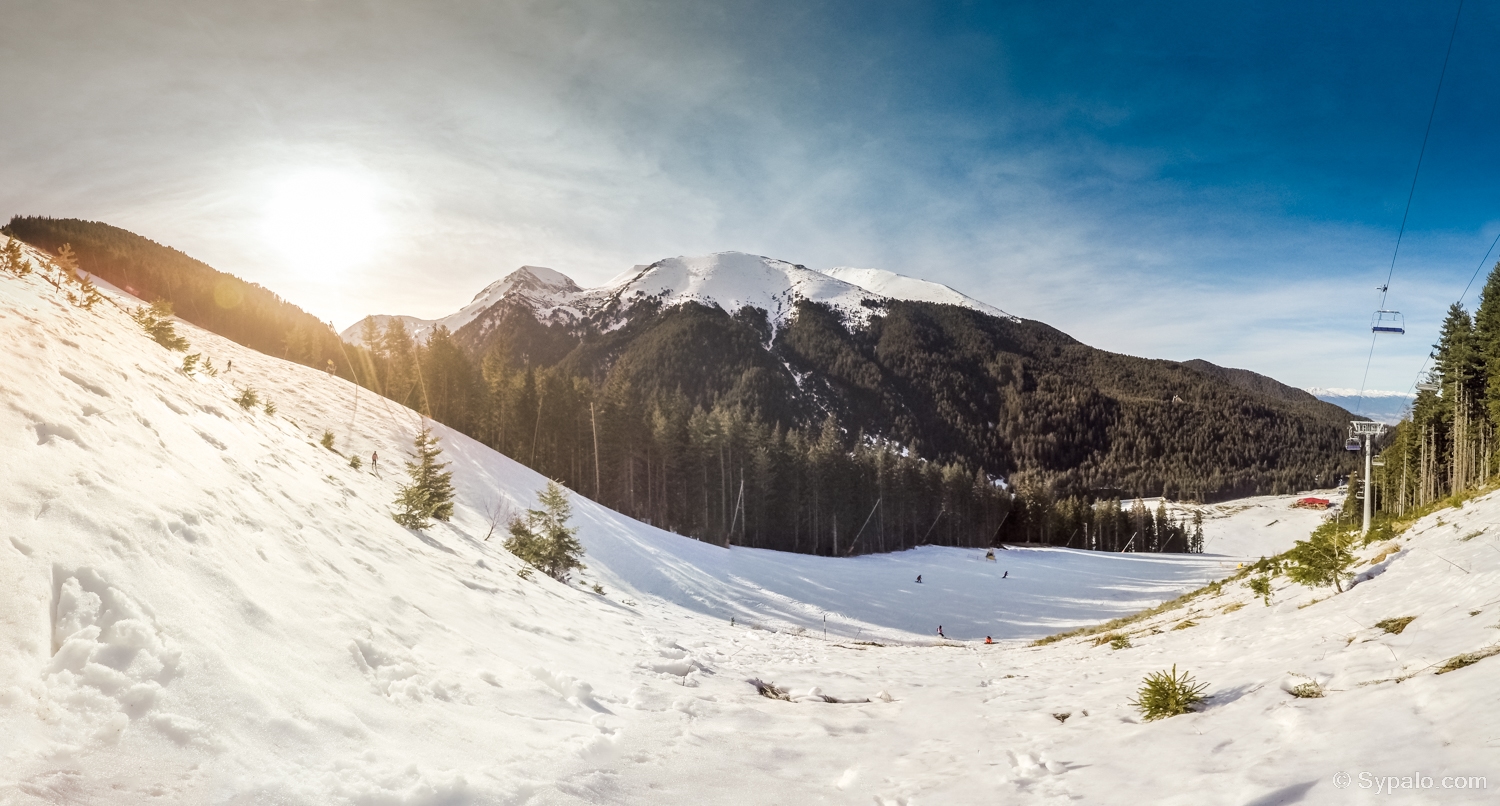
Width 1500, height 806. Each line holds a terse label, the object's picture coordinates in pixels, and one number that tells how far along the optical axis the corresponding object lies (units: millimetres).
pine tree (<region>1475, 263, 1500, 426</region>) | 34688
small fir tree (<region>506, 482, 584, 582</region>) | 20391
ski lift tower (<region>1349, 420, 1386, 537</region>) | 23641
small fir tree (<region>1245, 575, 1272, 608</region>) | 11258
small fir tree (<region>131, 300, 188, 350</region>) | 12742
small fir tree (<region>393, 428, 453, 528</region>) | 13883
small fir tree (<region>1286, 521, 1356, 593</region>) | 10227
